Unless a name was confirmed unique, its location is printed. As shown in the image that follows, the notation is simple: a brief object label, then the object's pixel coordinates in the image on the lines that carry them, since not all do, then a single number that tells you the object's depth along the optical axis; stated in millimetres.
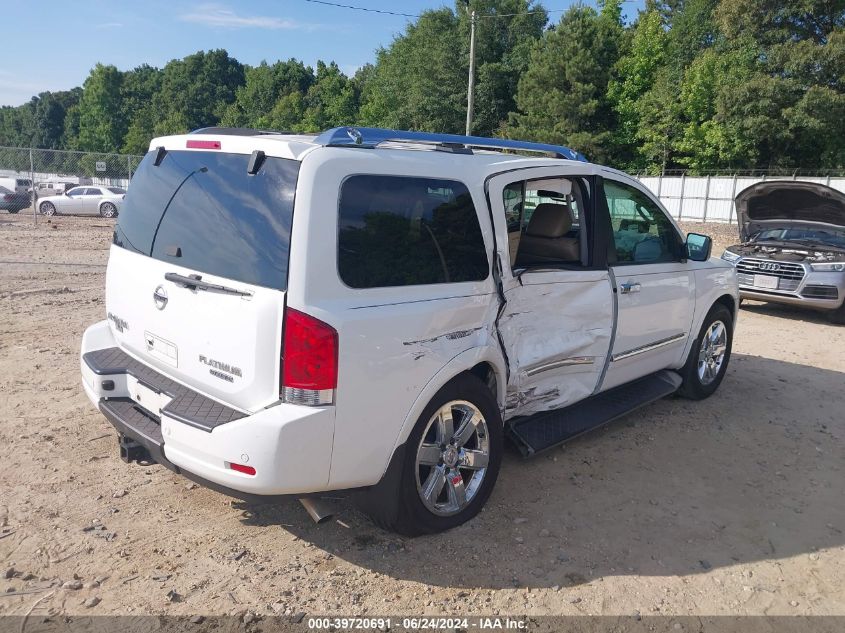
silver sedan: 24875
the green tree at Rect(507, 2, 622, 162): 42969
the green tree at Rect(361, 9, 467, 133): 51259
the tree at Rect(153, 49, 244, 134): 95750
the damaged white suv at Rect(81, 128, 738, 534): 2795
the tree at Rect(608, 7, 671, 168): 42312
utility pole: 30062
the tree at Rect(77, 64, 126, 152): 88938
